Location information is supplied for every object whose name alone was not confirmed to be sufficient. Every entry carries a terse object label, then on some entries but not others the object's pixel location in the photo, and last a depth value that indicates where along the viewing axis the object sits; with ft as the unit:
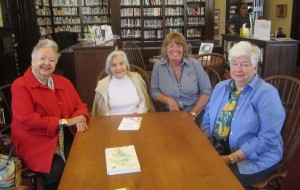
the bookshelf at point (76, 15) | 28.43
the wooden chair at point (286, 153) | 5.27
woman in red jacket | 5.98
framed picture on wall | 26.61
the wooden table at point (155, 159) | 3.96
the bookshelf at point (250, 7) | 30.19
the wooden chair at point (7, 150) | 5.91
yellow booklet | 4.27
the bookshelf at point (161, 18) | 25.00
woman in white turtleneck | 7.61
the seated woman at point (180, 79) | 8.21
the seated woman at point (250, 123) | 5.25
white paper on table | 5.96
